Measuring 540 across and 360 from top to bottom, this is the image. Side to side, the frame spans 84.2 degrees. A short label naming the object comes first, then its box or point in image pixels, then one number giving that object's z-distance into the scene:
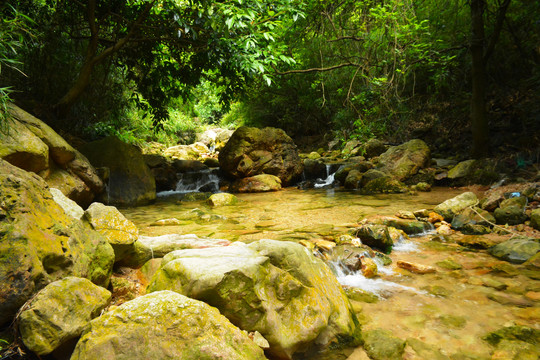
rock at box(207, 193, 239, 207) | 6.93
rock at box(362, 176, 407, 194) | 7.58
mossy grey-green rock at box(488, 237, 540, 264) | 3.24
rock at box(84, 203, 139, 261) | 2.45
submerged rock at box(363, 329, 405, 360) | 1.93
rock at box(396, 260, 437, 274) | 3.14
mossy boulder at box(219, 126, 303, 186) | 9.65
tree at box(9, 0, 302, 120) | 4.63
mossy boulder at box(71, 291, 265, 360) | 1.33
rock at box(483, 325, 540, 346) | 2.04
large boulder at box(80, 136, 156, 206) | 6.82
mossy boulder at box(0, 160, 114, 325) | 1.44
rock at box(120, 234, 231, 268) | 2.65
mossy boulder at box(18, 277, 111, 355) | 1.35
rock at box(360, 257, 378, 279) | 3.09
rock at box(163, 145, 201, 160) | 14.65
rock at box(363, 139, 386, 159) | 11.09
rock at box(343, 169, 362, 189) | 8.66
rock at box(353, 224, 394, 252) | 3.72
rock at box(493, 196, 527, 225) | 4.25
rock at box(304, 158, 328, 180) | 10.61
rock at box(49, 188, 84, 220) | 2.74
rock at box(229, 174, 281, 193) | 9.00
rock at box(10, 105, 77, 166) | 4.71
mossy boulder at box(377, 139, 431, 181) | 8.30
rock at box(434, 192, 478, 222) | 4.80
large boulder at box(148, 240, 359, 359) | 1.70
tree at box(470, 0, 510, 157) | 6.55
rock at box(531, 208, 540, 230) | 3.94
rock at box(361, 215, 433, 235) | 4.34
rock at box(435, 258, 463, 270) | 3.22
